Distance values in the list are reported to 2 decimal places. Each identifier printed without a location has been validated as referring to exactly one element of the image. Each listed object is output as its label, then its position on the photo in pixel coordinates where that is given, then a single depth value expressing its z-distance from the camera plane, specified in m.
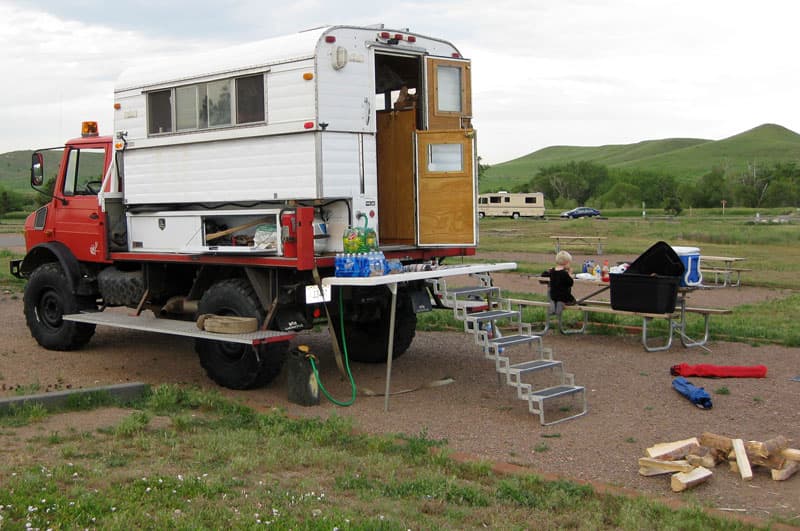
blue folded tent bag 8.13
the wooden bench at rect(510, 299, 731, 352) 10.99
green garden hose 8.60
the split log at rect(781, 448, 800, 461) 6.21
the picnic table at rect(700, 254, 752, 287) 18.20
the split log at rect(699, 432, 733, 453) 6.46
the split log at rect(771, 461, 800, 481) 6.09
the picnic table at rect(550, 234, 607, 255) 31.90
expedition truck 8.84
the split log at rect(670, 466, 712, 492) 5.86
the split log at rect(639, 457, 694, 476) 6.07
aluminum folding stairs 8.02
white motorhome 70.31
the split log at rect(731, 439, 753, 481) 6.12
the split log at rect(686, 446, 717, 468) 6.24
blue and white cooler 11.63
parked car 74.88
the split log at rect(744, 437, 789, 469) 6.23
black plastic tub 10.86
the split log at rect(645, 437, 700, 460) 6.28
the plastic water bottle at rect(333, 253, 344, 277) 8.48
